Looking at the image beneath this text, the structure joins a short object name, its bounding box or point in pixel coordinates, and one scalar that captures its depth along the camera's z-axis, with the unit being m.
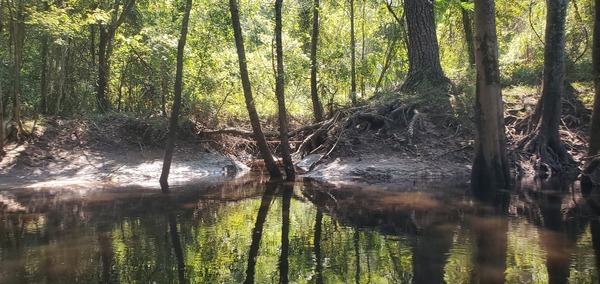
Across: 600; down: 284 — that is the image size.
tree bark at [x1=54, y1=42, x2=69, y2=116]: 16.41
